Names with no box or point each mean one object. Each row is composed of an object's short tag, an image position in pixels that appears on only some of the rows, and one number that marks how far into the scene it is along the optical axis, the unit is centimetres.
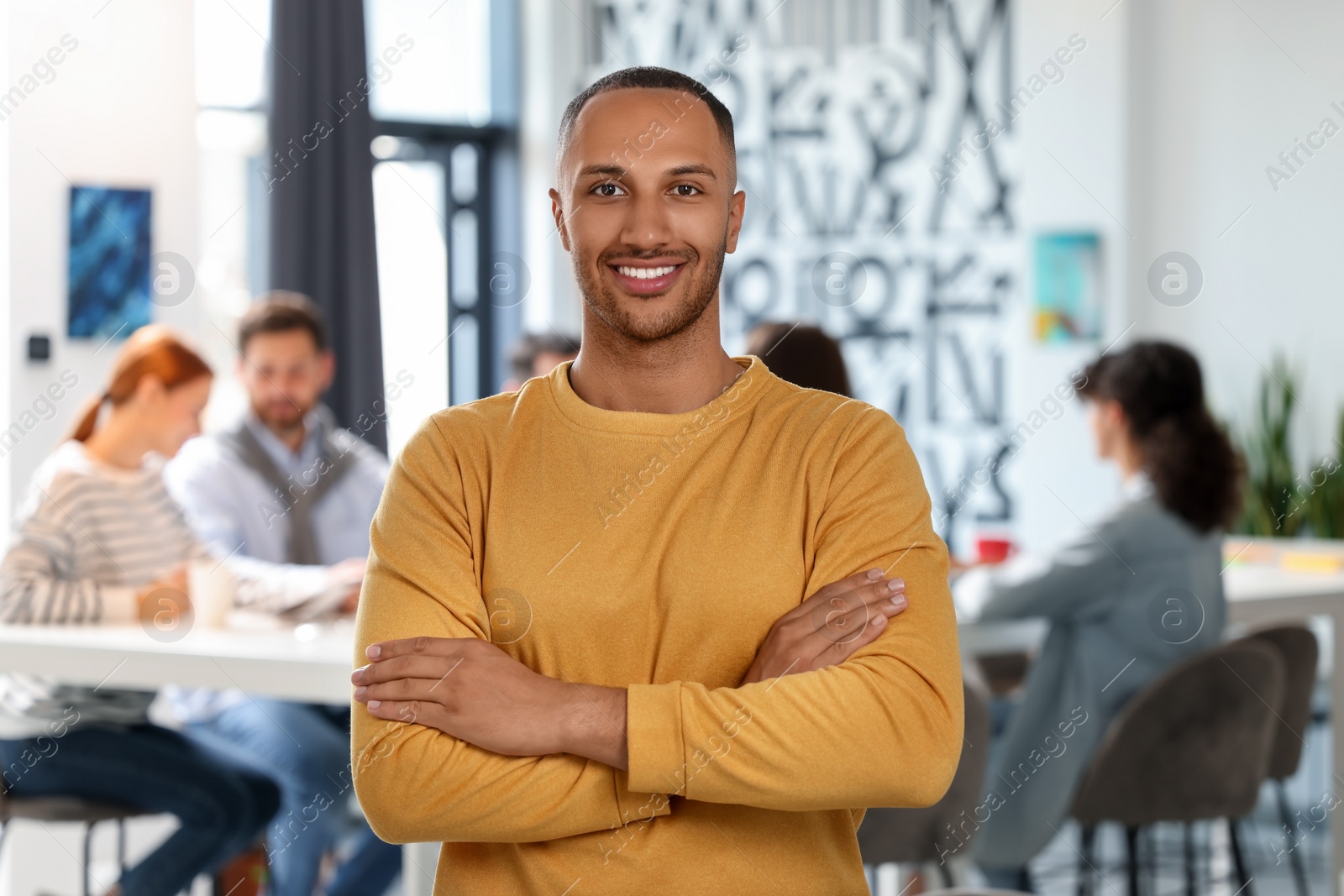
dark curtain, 595
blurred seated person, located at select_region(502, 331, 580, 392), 468
